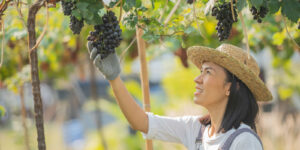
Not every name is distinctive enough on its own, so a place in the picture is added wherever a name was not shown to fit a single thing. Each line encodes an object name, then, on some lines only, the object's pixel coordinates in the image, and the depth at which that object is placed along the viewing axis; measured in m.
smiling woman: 4.75
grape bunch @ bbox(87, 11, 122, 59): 4.41
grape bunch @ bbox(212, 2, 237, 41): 4.52
